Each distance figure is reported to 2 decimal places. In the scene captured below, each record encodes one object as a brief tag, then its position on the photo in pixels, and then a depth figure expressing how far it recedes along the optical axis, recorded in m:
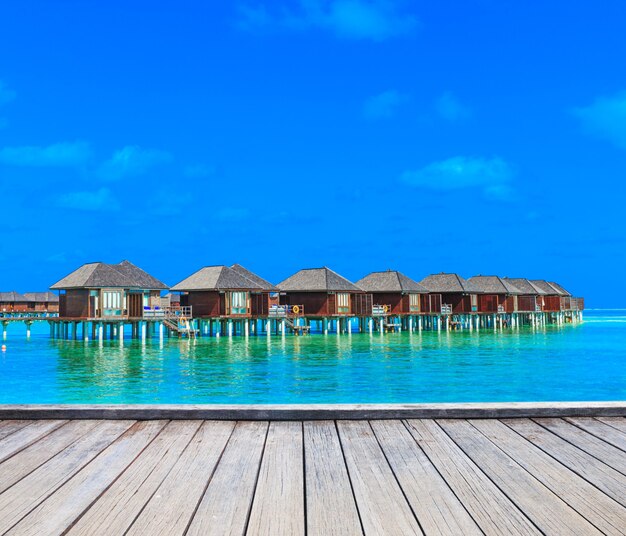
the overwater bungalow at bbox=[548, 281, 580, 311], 97.12
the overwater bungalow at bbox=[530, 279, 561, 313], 88.50
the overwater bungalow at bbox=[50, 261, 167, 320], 46.28
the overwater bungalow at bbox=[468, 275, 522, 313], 72.94
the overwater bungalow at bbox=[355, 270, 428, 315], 62.13
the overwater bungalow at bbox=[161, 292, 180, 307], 53.66
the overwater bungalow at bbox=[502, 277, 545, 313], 81.25
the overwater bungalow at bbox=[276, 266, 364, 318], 55.28
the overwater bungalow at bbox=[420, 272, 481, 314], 68.50
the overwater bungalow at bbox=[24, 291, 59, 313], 93.62
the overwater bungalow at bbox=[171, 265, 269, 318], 50.34
